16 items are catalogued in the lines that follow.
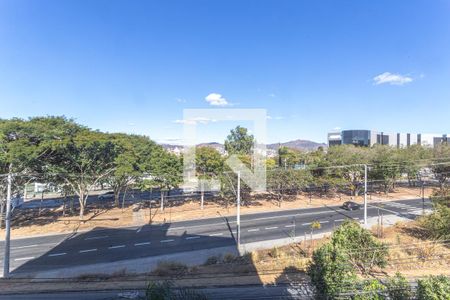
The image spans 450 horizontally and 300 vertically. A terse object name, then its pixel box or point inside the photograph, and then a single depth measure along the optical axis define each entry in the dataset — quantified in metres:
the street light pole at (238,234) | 16.06
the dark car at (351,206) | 25.55
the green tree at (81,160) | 20.38
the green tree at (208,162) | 25.38
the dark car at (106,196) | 33.93
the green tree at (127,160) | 22.59
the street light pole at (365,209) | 19.47
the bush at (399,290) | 6.16
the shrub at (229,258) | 13.82
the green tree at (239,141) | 35.50
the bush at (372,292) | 5.58
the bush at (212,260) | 13.73
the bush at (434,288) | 5.51
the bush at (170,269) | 12.45
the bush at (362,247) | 11.85
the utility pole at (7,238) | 12.23
